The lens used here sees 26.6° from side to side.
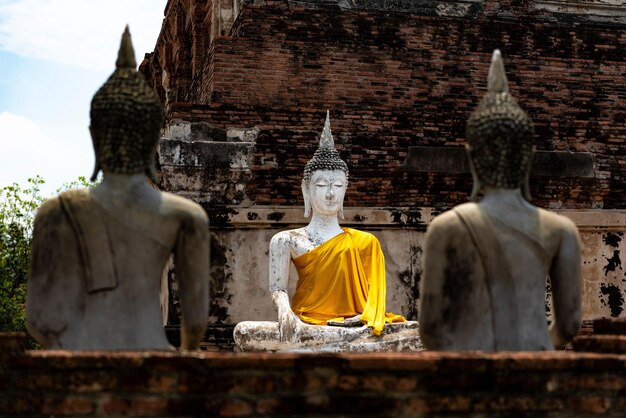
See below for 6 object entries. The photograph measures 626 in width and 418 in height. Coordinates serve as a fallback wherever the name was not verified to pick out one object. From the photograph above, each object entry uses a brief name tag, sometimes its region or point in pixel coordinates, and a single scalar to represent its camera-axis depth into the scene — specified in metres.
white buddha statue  9.55
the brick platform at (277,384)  4.22
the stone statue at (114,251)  4.72
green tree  17.36
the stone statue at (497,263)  4.77
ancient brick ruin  12.29
